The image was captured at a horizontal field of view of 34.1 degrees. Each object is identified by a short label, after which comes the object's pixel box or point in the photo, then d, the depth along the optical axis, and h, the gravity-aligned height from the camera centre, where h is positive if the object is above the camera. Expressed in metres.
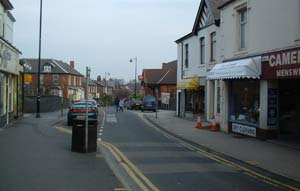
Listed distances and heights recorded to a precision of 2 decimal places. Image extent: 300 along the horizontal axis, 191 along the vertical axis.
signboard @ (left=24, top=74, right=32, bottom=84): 40.16 +1.67
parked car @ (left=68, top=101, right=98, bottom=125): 29.30 -0.80
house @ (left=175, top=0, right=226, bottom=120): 30.36 +2.54
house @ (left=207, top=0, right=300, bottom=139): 17.98 +1.33
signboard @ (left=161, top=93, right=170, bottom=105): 40.91 +0.18
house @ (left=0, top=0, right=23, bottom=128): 26.88 +1.68
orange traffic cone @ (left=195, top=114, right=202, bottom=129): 27.36 -1.35
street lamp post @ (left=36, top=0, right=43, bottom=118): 37.31 +0.35
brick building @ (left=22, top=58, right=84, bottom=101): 88.32 +4.40
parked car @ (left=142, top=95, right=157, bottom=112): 54.25 -0.50
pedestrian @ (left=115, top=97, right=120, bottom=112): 53.50 -0.36
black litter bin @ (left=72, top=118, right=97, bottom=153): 15.97 -1.28
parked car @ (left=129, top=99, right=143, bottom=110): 63.84 -0.62
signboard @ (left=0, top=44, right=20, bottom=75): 25.91 +2.21
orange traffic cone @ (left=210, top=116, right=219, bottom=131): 25.59 -1.36
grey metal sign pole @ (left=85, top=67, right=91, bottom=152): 15.87 -1.12
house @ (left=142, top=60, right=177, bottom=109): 75.19 +3.07
